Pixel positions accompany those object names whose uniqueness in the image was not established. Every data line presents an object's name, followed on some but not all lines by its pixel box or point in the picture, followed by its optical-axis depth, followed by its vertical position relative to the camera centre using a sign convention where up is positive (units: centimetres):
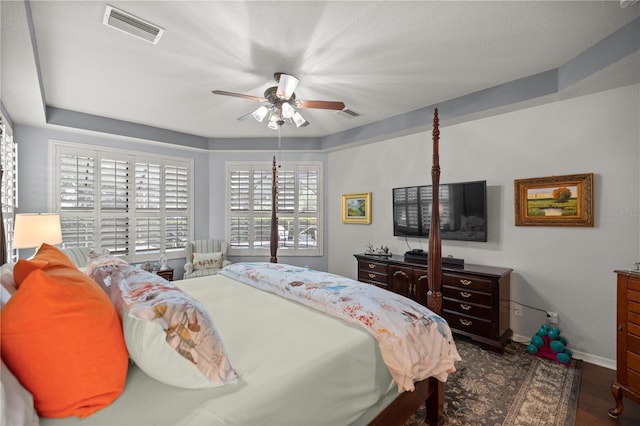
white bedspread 95 -64
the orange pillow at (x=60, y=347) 83 -40
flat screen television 328 +4
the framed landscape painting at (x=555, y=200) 272 +14
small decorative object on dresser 397 -53
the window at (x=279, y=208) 514 +10
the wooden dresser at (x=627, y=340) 187 -83
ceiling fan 242 +101
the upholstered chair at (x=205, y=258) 447 -70
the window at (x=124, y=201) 389 +19
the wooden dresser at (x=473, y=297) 286 -88
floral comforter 152 -60
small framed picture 455 +10
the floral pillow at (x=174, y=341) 103 -46
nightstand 425 -87
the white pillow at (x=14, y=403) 72 -50
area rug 198 -138
